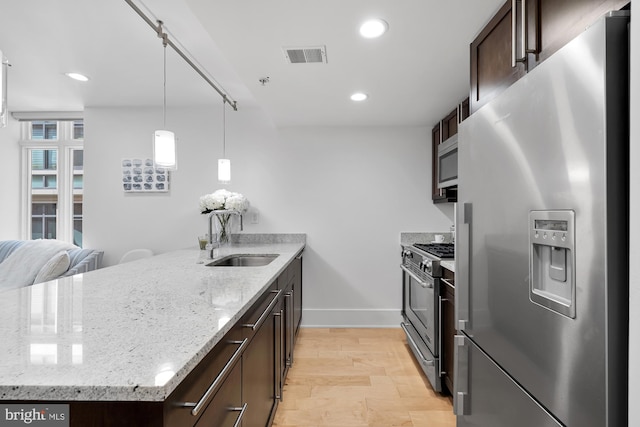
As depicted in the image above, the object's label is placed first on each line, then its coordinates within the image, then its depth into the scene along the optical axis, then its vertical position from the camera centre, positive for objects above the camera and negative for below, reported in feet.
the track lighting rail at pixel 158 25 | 5.56 +3.39
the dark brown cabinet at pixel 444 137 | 9.02 +2.55
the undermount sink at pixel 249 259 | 9.09 -1.13
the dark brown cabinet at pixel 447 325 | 7.03 -2.25
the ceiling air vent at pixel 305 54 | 6.47 +3.16
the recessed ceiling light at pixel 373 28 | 5.60 +3.16
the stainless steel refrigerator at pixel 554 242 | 2.39 -0.21
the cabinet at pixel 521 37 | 3.01 +1.94
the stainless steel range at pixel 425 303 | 7.60 -2.14
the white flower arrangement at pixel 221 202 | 11.25 +0.49
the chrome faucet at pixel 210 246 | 7.78 -0.65
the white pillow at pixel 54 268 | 9.78 -1.48
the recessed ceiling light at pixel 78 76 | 9.60 +3.96
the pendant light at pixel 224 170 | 10.11 +1.38
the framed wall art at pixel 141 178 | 12.33 +1.39
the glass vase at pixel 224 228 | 11.72 -0.37
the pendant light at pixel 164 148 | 6.64 +1.34
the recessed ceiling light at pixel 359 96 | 9.01 +3.21
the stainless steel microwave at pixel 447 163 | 8.64 +1.45
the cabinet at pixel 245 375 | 2.64 -1.70
